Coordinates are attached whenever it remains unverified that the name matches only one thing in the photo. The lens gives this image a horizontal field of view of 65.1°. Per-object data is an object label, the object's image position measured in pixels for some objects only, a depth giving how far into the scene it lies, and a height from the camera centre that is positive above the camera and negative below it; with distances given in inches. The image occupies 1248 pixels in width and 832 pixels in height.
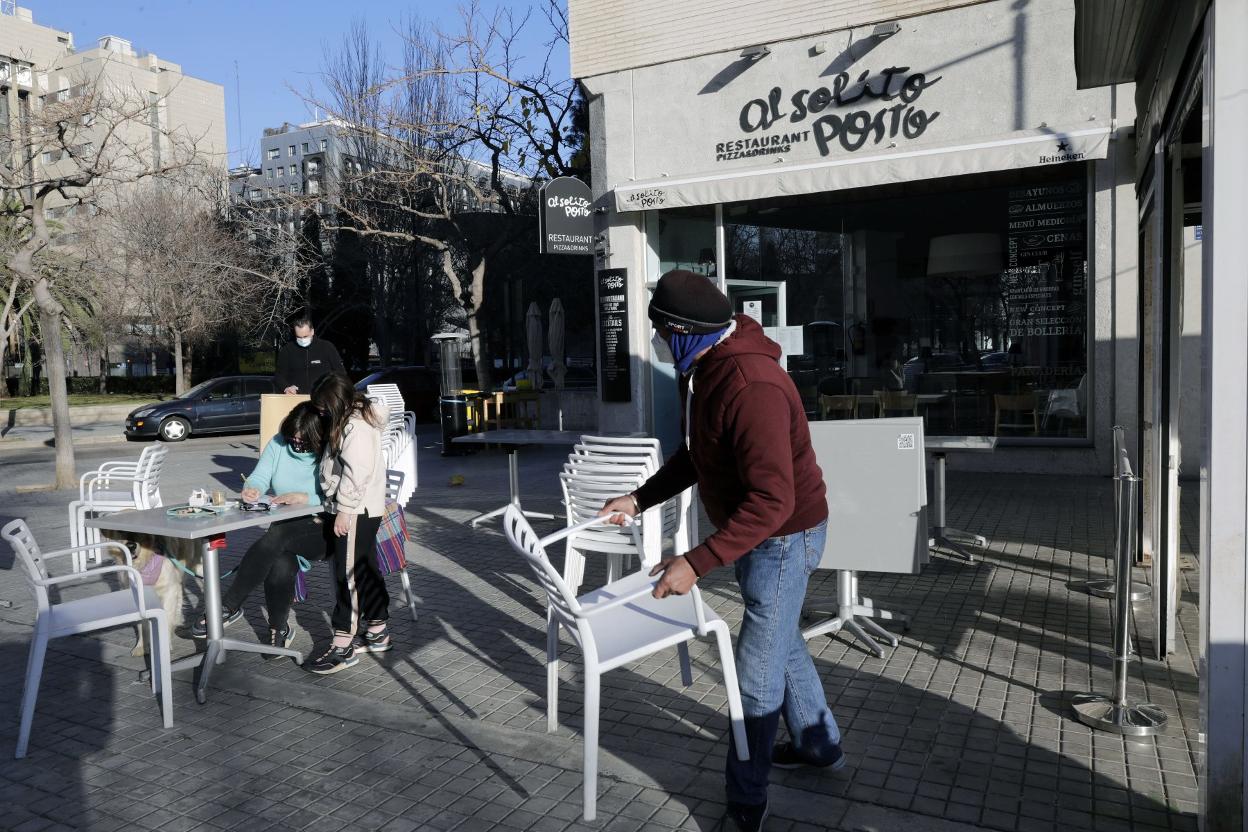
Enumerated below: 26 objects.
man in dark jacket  410.0 +3.2
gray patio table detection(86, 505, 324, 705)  182.2 -29.4
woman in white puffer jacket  197.9 -28.7
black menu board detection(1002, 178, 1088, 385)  409.1 +30.9
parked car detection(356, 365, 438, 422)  877.2 -20.5
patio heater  608.7 -19.8
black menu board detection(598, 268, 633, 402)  502.3 +12.7
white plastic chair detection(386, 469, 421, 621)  233.1 -31.0
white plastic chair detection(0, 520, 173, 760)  164.6 -42.7
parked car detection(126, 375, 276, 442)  799.1 -33.4
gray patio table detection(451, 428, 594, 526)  355.9 -28.7
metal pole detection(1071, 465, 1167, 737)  154.8 -50.6
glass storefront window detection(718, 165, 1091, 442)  414.9 +26.5
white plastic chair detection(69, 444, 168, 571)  277.1 -36.7
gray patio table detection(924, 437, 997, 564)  282.4 -40.4
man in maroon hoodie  111.6 -15.6
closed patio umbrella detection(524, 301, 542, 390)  682.2 +15.8
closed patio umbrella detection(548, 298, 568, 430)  670.5 +11.6
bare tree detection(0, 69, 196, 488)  447.7 +101.1
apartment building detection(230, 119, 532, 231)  801.4 +207.7
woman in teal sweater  204.2 -37.3
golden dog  200.7 -37.5
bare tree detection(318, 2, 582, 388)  648.4 +161.7
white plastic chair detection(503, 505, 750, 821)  130.9 -39.3
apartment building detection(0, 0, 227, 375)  476.1 +210.4
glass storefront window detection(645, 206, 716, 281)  499.2 +61.4
